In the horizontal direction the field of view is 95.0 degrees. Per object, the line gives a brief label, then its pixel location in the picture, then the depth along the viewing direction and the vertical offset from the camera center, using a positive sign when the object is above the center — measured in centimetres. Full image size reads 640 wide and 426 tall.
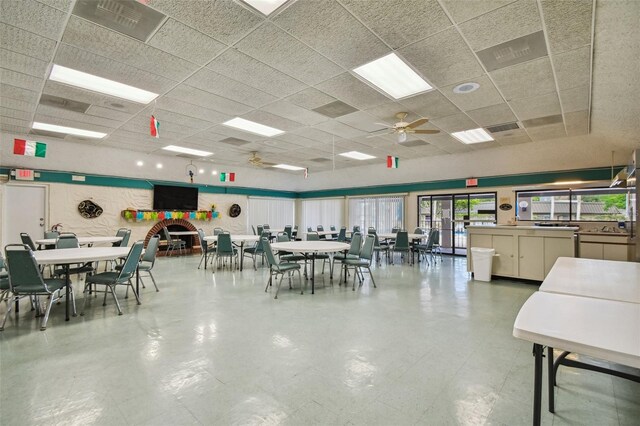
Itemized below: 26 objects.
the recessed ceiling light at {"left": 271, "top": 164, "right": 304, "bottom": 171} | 1123 +198
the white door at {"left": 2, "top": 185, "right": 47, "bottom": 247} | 735 +9
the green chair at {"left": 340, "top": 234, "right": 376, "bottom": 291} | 528 -73
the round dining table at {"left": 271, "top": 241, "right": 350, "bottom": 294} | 491 -54
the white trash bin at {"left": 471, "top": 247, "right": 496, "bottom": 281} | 583 -90
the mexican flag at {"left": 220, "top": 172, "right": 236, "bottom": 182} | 1016 +139
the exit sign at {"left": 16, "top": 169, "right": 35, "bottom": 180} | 732 +104
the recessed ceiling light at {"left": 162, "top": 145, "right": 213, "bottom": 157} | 866 +203
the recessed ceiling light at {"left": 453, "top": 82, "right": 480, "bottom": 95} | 452 +204
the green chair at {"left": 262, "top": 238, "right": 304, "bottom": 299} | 475 -81
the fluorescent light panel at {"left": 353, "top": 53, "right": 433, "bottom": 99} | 398 +208
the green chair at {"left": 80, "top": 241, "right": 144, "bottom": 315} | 380 -80
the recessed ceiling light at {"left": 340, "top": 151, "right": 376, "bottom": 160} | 939 +206
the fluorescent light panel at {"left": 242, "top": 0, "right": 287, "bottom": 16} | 281 +206
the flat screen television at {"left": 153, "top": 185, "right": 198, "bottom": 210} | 978 +64
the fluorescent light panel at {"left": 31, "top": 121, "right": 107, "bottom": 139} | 656 +202
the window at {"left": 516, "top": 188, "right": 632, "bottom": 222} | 720 +35
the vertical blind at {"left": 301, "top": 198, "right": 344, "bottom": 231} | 1283 +17
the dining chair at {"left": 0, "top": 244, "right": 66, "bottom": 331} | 319 -68
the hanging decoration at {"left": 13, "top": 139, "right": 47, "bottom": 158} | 589 +140
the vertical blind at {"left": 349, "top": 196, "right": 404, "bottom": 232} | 1105 +19
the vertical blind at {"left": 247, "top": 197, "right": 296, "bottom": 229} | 1240 +21
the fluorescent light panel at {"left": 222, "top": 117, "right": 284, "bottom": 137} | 636 +206
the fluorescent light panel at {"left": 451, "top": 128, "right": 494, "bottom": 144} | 704 +207
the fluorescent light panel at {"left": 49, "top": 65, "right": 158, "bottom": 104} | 425 +206
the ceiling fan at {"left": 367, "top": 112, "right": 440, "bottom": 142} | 566 +176
